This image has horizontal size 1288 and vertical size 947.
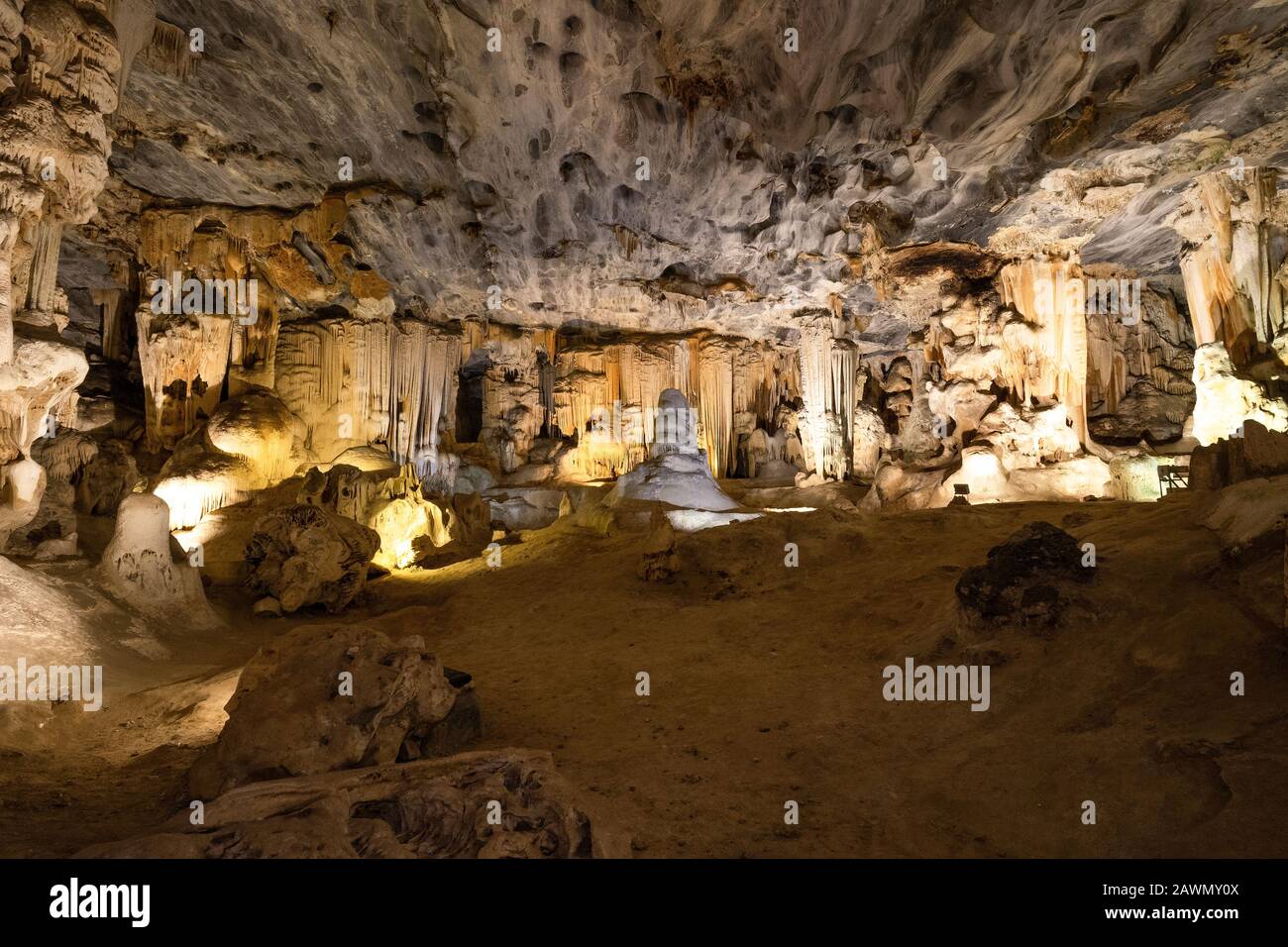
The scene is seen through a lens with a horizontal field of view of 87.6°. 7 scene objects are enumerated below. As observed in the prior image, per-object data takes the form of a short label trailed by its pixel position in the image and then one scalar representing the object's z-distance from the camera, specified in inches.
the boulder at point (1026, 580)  213.0
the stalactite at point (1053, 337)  564.7
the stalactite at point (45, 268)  250.8
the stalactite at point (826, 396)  752.3
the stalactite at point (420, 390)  750.5
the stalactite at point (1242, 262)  468.8
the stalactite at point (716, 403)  829.2
